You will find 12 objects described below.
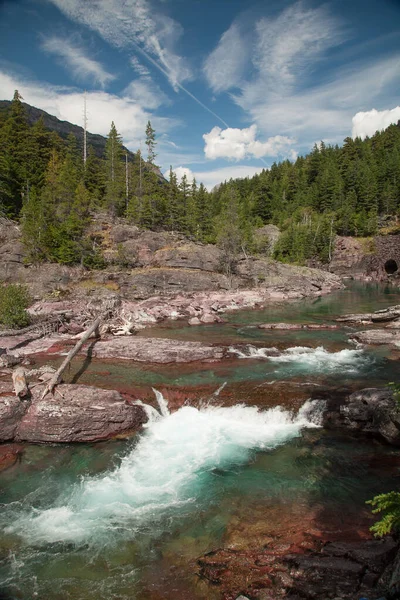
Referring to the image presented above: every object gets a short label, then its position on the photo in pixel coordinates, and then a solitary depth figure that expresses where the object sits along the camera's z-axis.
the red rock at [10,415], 13.04
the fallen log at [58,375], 14.67
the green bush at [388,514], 5.01
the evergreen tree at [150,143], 78.44
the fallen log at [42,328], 25.42
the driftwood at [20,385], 14.12
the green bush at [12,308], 26.78
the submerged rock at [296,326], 29.91
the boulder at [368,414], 12.38
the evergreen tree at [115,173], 66.12
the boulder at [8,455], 11.81
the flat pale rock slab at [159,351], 21.14
